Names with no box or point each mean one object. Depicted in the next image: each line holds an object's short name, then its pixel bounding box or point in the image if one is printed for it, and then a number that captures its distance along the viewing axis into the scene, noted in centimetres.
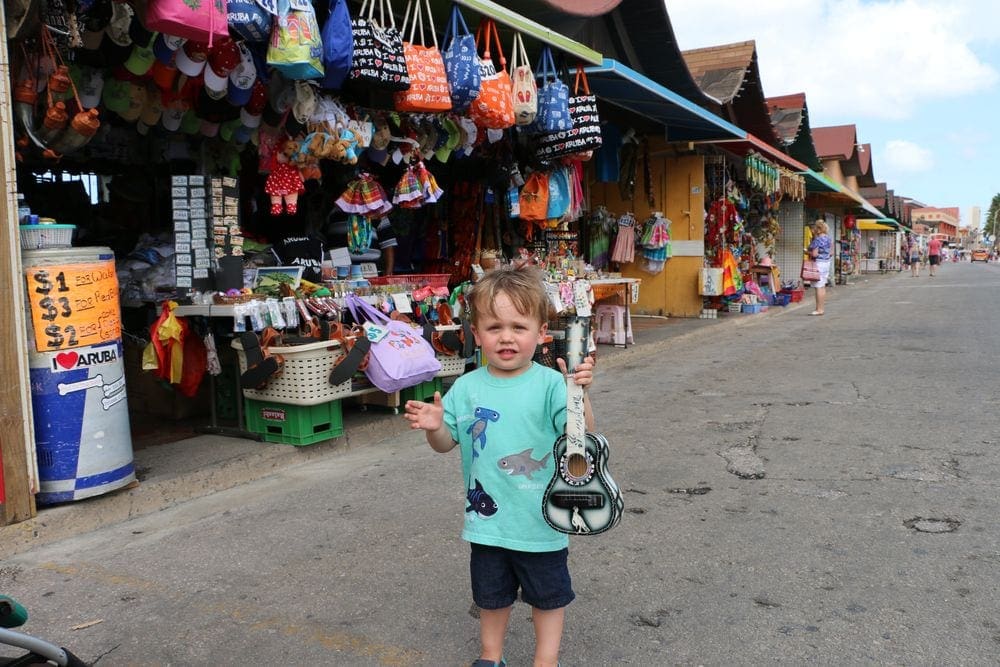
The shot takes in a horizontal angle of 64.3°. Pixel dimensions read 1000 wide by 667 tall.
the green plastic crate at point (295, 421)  539
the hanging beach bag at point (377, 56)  536
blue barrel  389
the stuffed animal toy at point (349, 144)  595
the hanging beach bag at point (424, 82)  591
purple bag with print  560
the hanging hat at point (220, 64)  501
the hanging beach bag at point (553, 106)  745
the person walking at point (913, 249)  3915
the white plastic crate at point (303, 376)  526
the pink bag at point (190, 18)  396
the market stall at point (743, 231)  1423
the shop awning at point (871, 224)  3941
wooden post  371
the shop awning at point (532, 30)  612
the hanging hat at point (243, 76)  516
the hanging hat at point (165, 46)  475
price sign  387
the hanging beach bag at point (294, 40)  475
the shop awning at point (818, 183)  1959
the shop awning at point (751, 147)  1302
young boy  238
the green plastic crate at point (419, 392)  643
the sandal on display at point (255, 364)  513
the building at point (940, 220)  11781
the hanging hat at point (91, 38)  450
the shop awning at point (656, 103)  862
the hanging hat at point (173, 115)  561
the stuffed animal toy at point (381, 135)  660
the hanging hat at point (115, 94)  515
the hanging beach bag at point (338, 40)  508
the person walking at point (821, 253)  1548
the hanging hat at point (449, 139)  727
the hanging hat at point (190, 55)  488
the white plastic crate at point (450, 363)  659
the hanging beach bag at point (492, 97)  658
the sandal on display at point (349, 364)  531
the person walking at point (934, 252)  4426
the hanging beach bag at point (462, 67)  613
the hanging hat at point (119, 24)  433
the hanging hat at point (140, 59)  474
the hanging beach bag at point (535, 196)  870
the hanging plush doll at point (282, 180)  601
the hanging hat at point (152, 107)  542
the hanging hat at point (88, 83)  492
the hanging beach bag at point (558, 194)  880
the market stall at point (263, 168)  455
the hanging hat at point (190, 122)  596
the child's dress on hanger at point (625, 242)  1338
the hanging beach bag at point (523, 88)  708
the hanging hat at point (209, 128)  607
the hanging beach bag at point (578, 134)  784
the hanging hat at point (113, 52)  477
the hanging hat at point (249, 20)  443
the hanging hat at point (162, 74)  511
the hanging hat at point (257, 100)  562
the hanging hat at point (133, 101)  523
